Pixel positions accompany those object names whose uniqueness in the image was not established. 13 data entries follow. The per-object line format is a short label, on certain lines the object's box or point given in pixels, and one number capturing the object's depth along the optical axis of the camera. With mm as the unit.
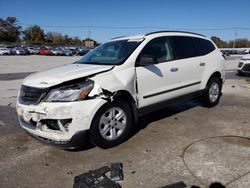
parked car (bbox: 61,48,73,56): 40965
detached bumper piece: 2325
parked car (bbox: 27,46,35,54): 42592
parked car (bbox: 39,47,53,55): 40980
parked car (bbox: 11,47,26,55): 38149
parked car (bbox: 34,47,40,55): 42942
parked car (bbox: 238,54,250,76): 9261
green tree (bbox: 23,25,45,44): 79988
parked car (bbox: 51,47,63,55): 41087
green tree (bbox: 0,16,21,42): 76249
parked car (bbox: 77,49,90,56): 42932
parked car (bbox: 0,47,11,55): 37784
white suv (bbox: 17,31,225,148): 2794
